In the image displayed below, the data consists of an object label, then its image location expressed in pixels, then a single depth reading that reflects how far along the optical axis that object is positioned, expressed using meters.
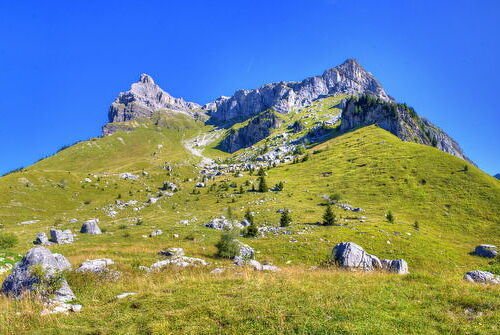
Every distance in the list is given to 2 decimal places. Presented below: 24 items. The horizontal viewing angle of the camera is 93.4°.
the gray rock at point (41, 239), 34.26
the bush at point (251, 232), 38.12
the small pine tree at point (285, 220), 42.78
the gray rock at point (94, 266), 15.21
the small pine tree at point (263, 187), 77.44
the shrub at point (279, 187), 78.70
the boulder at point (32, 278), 11.56
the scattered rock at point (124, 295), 11.85
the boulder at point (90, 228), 42.19
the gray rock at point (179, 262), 18.17
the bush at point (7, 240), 30.31
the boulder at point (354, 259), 18.59
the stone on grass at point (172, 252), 24.69
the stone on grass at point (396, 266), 17.23
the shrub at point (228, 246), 25.20
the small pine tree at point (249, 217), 47.18
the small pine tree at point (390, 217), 45.12
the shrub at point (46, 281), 11.41
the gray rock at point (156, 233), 39.64
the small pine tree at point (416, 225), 44.67
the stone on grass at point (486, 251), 33.72
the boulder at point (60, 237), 35.47
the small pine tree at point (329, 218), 42.47
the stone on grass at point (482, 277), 13.94
